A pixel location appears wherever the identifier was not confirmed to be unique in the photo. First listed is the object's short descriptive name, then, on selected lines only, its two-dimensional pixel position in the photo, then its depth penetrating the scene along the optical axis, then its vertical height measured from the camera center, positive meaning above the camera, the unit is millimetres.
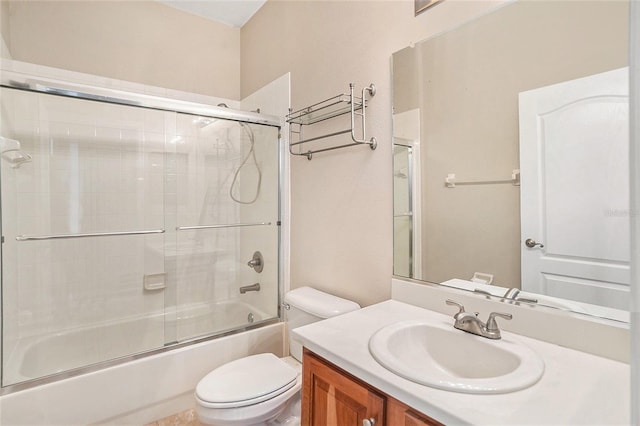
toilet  1347 -759
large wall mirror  933 +187
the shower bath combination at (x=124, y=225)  1715 -71
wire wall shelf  1594 +547
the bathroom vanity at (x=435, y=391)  701 -426
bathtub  1669 -733
